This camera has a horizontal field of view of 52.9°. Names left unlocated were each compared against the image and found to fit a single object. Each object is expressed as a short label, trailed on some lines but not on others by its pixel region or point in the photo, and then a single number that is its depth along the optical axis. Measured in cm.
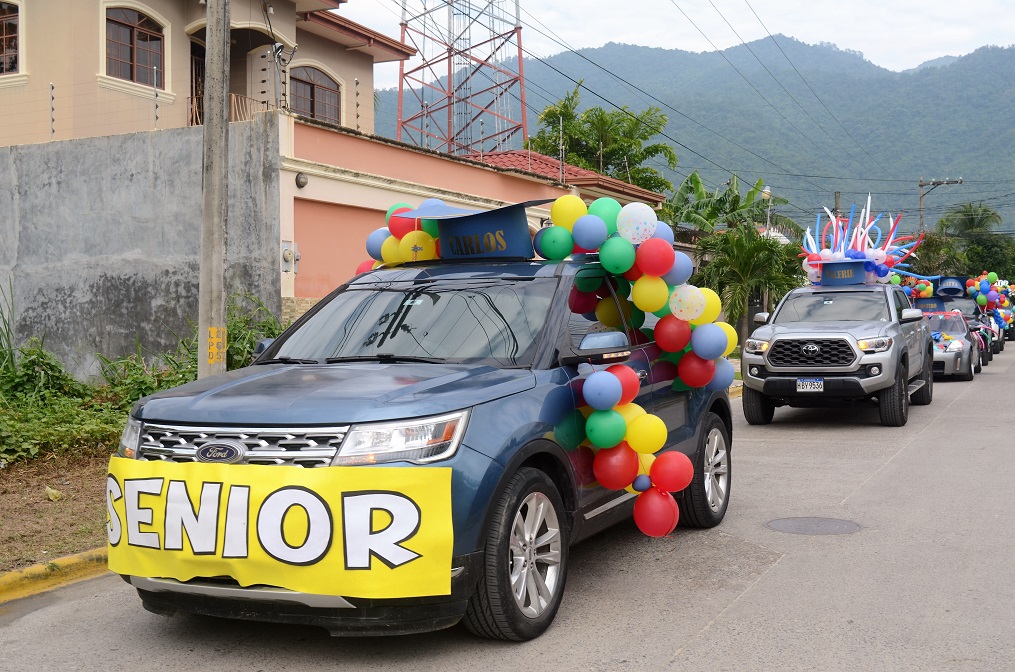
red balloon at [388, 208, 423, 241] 662
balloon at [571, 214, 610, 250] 602
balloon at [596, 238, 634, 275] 602
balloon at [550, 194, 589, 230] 615
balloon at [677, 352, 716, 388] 661
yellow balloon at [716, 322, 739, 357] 648
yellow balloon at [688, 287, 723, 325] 638
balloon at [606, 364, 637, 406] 550
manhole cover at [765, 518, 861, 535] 715
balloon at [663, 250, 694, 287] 632
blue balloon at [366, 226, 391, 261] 711
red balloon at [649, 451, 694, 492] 576
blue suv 412
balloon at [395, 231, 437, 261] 647
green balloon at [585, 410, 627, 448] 530
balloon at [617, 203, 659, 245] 610
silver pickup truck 1270
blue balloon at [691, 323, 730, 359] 642
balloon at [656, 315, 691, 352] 636
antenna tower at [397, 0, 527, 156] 3759
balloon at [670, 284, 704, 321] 624
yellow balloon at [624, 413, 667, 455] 556
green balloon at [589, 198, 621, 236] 624
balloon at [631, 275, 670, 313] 614
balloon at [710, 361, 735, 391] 693
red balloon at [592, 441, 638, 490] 547
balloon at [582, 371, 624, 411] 526
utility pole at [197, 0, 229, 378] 994
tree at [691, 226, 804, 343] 2734
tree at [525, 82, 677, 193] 4488
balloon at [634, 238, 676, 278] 608
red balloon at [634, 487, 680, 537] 584
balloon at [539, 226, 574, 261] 609
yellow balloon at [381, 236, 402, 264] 678
